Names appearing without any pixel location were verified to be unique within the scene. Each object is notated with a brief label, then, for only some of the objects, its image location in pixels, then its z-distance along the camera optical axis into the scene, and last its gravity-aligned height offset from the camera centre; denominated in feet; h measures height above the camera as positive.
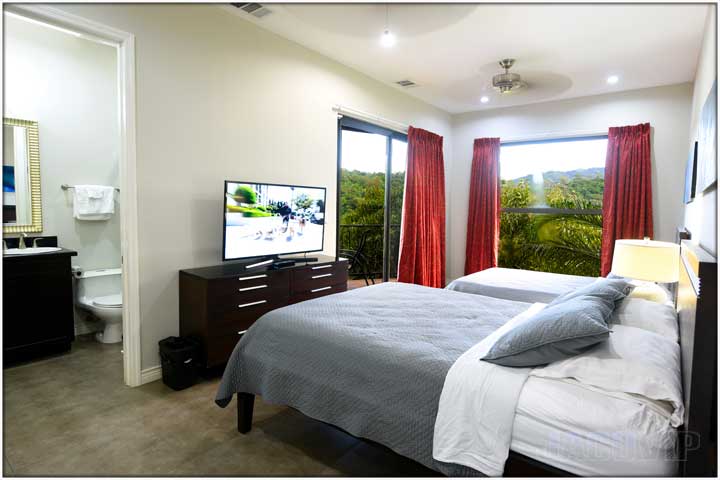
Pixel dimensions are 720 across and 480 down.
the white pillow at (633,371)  4.40 -1.71
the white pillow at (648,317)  6.22 -1.51
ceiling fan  13.61 +4.63
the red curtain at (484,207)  19.19 +0.64
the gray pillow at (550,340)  5.10 -1.47
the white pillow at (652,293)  8.61 -1.48
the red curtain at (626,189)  15.60 +1.35
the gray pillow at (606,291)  6.66 -1.16
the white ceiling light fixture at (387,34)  9.83 +4.57
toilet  11.56 -2.51
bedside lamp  8.10 -0.78
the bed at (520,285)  11.50 -1.90
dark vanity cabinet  10.12 -2.42
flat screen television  10.26 -0.09
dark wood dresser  9.29 -2.02
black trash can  9.00 -3.26
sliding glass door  16.08 +0.68
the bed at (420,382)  4.10 -2.11
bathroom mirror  11.16 +0.93
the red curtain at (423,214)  17.33 +0.23
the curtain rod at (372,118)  14.25 +3.73
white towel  12.44 +0.32
